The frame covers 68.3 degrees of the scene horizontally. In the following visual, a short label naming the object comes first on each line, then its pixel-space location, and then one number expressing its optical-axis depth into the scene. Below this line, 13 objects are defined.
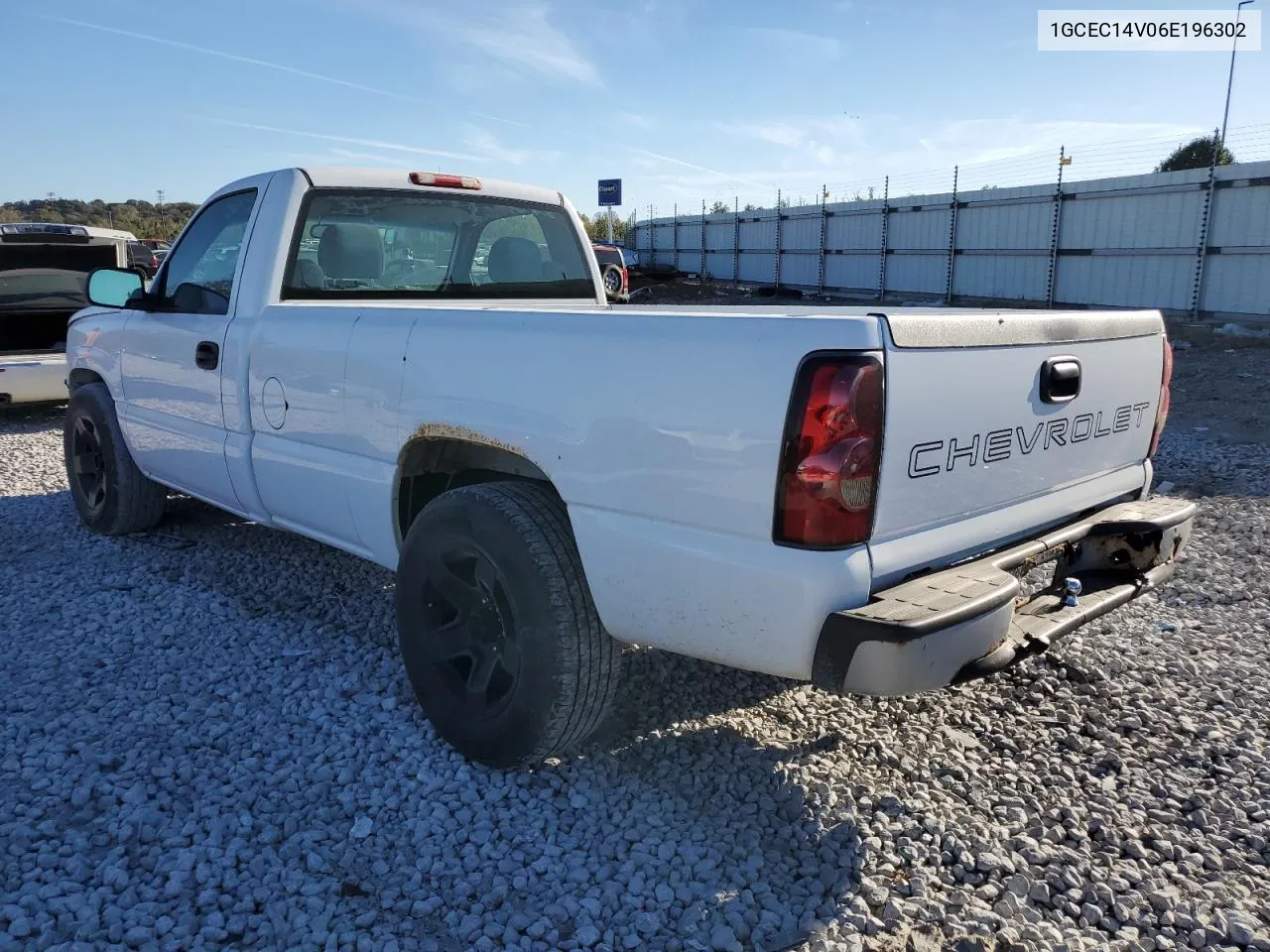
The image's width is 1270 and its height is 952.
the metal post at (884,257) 21.74
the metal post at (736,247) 27.78
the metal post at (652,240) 33.28
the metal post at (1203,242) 14.62
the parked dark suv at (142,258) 10.59
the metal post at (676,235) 31.52
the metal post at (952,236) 19.78
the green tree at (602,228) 35.97
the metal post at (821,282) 24.31
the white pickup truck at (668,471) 2.21
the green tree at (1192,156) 33.47
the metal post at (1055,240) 17.25
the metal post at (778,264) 25.96
